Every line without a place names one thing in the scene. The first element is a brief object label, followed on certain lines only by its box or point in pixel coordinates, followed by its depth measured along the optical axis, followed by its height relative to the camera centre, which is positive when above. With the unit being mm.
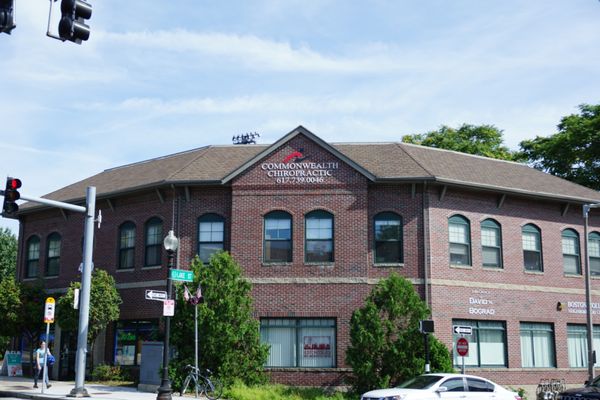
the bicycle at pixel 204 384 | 21938 -1563
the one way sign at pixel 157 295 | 21156 +1097
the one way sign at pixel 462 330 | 21625 +159
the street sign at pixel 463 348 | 21281 -366
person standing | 24719 -912
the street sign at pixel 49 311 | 23688 +666
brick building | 26281 +3344
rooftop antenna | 43744 +11753
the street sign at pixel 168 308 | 20641 +702
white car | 17172 -1325
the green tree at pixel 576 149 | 43562 +11435
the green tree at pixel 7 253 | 50781 +5448
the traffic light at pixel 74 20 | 10008 +4280
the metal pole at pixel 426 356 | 21828 -626
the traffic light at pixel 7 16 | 9227 +3991
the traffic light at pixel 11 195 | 18109 +3420
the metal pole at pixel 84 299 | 22203 +1013
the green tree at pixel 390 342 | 23359 -227
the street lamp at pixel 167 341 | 19844 -234
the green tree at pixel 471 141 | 48781 +13375
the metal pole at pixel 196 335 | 22016 -78
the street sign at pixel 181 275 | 21022 +1684
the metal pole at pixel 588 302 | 26406 +1309
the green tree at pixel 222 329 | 23453 +147
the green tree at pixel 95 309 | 26484 +844
